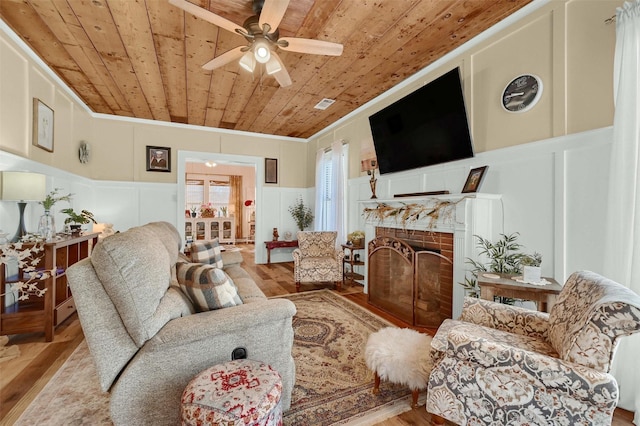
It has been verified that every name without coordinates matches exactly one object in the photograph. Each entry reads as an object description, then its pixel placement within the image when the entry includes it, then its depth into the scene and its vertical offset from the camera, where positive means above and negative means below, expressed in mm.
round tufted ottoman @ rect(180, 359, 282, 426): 1042 -741
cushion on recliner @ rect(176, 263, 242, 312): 1516 -428
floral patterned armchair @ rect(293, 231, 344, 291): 3961 -754
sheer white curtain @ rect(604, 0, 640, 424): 1604 +202
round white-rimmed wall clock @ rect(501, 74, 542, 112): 2199 +1013
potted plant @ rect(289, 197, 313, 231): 6137 -72
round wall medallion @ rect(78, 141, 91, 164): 4184 +856
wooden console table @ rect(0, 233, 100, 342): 2422 -936
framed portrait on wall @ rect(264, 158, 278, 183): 6047 +911
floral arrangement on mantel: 2670 +24
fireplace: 2461 -278
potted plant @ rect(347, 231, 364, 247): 4277 -402
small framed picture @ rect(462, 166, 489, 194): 2473 +324
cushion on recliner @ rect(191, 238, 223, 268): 2828 -448
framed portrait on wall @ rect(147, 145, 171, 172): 5145 +950
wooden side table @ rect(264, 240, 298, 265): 5750 -691
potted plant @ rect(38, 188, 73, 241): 2664 -156
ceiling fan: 1866 +1339
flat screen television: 2641 +948
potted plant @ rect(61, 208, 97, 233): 3178 -158
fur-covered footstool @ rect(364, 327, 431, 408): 1605 -876
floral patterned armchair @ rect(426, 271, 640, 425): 1090 -677
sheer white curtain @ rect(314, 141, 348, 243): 4879 +439
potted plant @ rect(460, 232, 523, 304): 2227 -353
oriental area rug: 1573 -1166
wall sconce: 3861 +649
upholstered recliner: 1275 -588
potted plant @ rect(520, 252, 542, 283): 1933 -368
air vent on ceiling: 4086 +1659
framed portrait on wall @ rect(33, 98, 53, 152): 2904 +904
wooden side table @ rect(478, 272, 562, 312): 1864 -512
